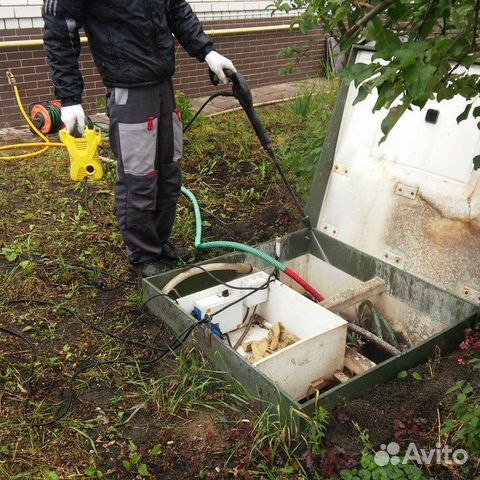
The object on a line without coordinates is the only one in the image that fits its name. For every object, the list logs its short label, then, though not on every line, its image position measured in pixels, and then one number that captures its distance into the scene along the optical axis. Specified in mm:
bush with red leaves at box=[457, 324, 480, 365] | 2576
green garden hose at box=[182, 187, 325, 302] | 3052
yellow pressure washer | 4281
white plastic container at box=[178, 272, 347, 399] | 2512
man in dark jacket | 2861
